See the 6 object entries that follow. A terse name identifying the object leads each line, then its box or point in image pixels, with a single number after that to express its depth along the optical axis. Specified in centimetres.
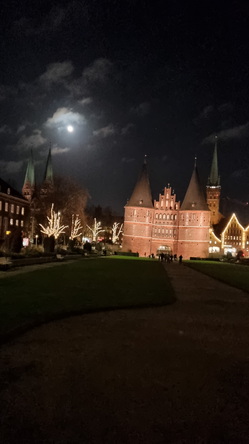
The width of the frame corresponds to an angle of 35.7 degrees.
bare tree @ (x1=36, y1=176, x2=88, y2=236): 6869
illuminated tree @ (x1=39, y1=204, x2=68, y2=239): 5344
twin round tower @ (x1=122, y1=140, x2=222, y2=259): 8590
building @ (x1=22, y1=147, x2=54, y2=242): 7362
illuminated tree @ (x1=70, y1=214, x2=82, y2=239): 6444
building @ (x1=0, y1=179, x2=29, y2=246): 6981
